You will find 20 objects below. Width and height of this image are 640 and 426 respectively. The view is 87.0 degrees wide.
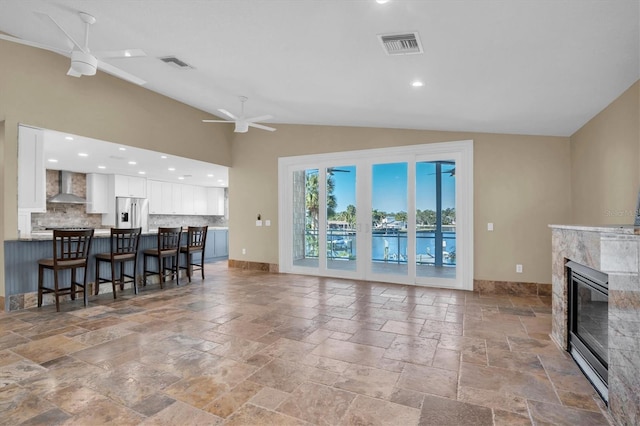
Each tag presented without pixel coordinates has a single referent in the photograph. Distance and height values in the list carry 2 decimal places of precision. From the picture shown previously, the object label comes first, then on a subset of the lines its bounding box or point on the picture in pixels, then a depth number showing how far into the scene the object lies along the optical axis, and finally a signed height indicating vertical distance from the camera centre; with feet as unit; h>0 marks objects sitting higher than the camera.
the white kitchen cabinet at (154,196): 31.48 +1.76
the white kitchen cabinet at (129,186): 28.70 +2.50
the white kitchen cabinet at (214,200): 37.01 +1.56
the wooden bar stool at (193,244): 19.54 -1.77
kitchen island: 13.58 -2.17
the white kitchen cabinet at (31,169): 14.02 +1.95
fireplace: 7.08 -2.61
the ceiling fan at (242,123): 16.79 +4.55
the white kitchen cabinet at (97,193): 28.04 +1.82
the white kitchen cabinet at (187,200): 34.47 +1.48
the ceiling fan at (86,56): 10.16 +4.87
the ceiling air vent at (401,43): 9.09 +4.79
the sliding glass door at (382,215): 17.80 -0.07
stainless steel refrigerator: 29.04 +0.21
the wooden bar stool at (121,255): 15.68 -1.92
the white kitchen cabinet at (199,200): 35.63 +1.53
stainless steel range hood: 26.14 +1.88
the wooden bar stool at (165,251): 17.94 -2.00
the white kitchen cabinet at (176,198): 33.44 +1.63
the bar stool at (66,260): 13.48 -1.91
